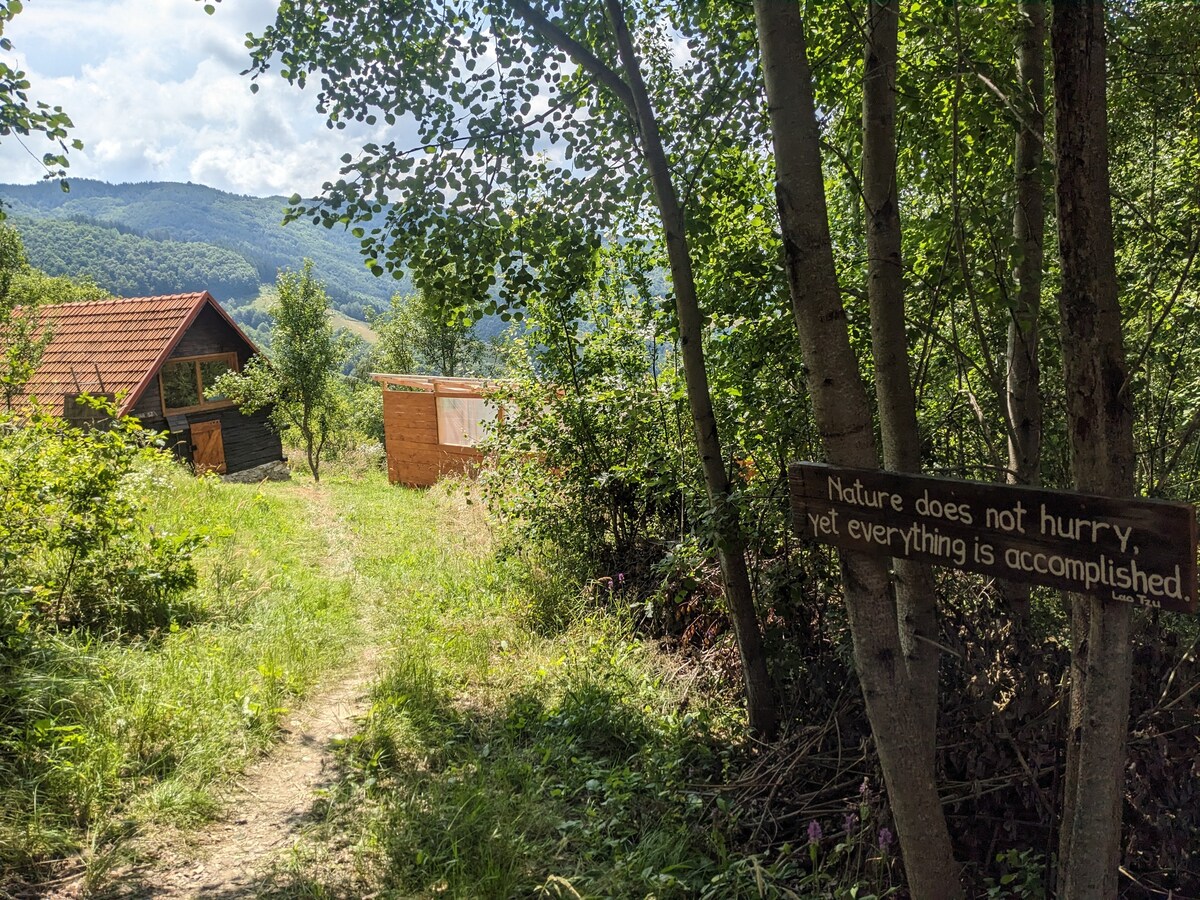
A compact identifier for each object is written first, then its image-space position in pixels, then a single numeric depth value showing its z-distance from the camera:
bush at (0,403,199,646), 4.43
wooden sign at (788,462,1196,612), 1.57
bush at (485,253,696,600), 5.89
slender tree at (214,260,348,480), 22.33
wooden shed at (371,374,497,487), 15.91
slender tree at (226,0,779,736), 3.62
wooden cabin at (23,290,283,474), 20.73
